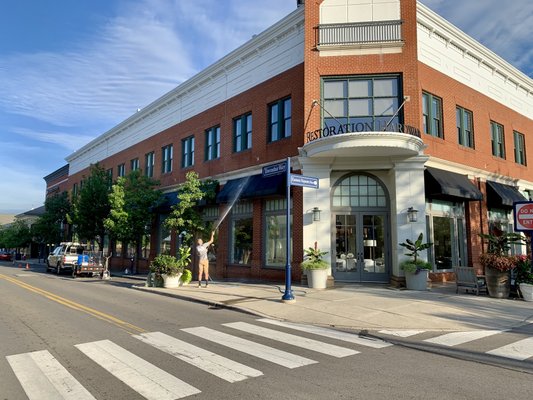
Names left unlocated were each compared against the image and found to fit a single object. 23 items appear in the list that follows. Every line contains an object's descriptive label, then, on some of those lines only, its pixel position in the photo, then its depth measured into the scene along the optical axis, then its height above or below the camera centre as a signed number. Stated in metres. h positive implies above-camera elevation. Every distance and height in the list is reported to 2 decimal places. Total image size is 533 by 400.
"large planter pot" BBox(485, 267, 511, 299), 12.59 -0.96
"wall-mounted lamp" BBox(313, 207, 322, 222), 15.38 +1.43
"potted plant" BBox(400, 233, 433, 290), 13.91 -0.60
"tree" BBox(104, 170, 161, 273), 22.44 +2.46
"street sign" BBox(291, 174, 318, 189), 11.99 +2.10
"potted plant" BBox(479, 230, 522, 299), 12.56 -0.62
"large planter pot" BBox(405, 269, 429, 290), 13.91 -0.98
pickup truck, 25.19 -0.46
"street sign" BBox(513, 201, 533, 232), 12.76 +1.16
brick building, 15.41 +4.88
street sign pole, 11.59 -0.84
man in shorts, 15.61 -0.28
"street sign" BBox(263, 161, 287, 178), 11.79 +2.40
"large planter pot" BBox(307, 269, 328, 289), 14.34 -0.97
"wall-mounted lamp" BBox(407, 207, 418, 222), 14.66 +1.32
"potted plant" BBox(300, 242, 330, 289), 14.34 -0.65
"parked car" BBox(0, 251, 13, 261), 60.76 -1.27
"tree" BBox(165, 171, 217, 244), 18.56 +1.88
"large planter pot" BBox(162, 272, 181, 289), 15.98 -1.23
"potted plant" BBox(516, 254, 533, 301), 12.27 -0.77
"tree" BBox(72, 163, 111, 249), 26.52 +2.68
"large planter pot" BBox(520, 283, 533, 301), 12.24 -1.17
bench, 13.12 -0.90
